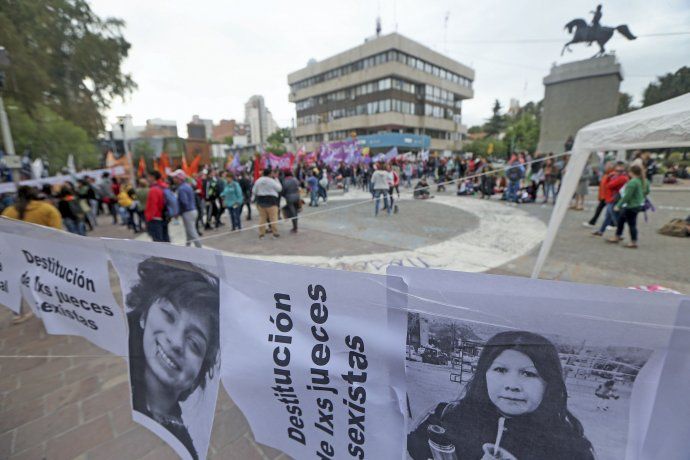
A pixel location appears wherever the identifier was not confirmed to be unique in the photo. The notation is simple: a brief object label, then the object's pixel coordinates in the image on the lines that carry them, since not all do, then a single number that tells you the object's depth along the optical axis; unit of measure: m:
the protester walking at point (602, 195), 7.41
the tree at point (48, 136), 20.02
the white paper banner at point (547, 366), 0.96
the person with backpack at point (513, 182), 12.12
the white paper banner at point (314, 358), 1.25
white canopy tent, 3.31
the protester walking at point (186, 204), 6.80
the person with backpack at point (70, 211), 7.88
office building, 45.28
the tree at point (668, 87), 31.22
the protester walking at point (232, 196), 8.73
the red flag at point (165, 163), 11.81
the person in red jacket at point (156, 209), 6.38
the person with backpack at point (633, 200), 5.83
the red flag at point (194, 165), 10.46
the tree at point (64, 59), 17.17
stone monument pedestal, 17.16
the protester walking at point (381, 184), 10.43
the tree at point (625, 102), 50.15
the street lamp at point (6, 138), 8.03
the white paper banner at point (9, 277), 2.98
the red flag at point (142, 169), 12.71
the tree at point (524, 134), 55.59
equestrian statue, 17.58
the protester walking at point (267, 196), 7.95
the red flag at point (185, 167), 12.62
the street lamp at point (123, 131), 17.34
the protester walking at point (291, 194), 8.52
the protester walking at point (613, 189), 6.84
